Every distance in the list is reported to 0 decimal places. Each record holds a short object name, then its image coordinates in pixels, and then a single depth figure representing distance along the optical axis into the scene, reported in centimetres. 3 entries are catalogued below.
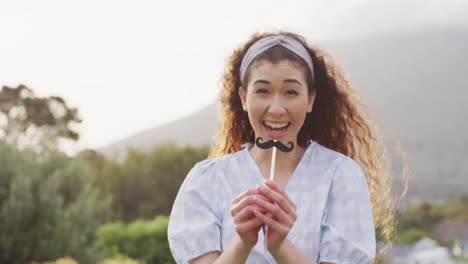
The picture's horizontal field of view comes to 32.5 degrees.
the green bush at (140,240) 1182
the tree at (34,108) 1864
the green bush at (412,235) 1030
